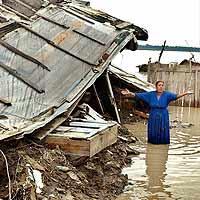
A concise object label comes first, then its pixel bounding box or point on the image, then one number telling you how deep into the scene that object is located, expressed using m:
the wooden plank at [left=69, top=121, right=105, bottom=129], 8.71
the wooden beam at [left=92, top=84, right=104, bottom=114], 12.06
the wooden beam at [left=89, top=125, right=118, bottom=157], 7.69
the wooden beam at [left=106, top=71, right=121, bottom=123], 12.54
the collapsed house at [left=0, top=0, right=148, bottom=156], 8.00
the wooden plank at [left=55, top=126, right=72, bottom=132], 8.23
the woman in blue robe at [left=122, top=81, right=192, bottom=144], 10.52
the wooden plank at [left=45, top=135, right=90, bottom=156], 7.51
